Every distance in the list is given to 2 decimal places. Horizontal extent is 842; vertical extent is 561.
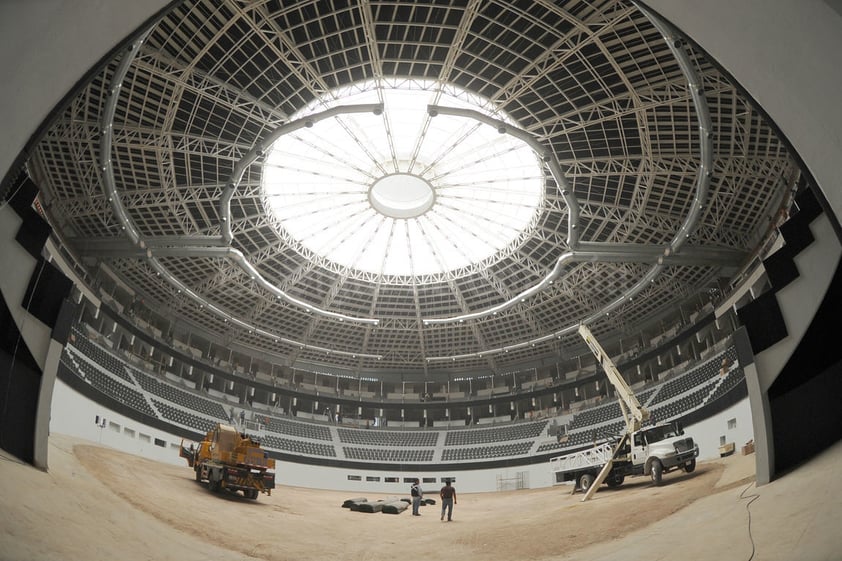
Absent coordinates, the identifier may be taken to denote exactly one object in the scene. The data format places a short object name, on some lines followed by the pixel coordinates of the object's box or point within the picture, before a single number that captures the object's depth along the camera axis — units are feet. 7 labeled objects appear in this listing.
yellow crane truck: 79.25
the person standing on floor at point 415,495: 81.61
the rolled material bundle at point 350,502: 92.46
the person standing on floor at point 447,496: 70.85
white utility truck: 79.46
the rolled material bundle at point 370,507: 87.61
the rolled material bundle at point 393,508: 86.33
